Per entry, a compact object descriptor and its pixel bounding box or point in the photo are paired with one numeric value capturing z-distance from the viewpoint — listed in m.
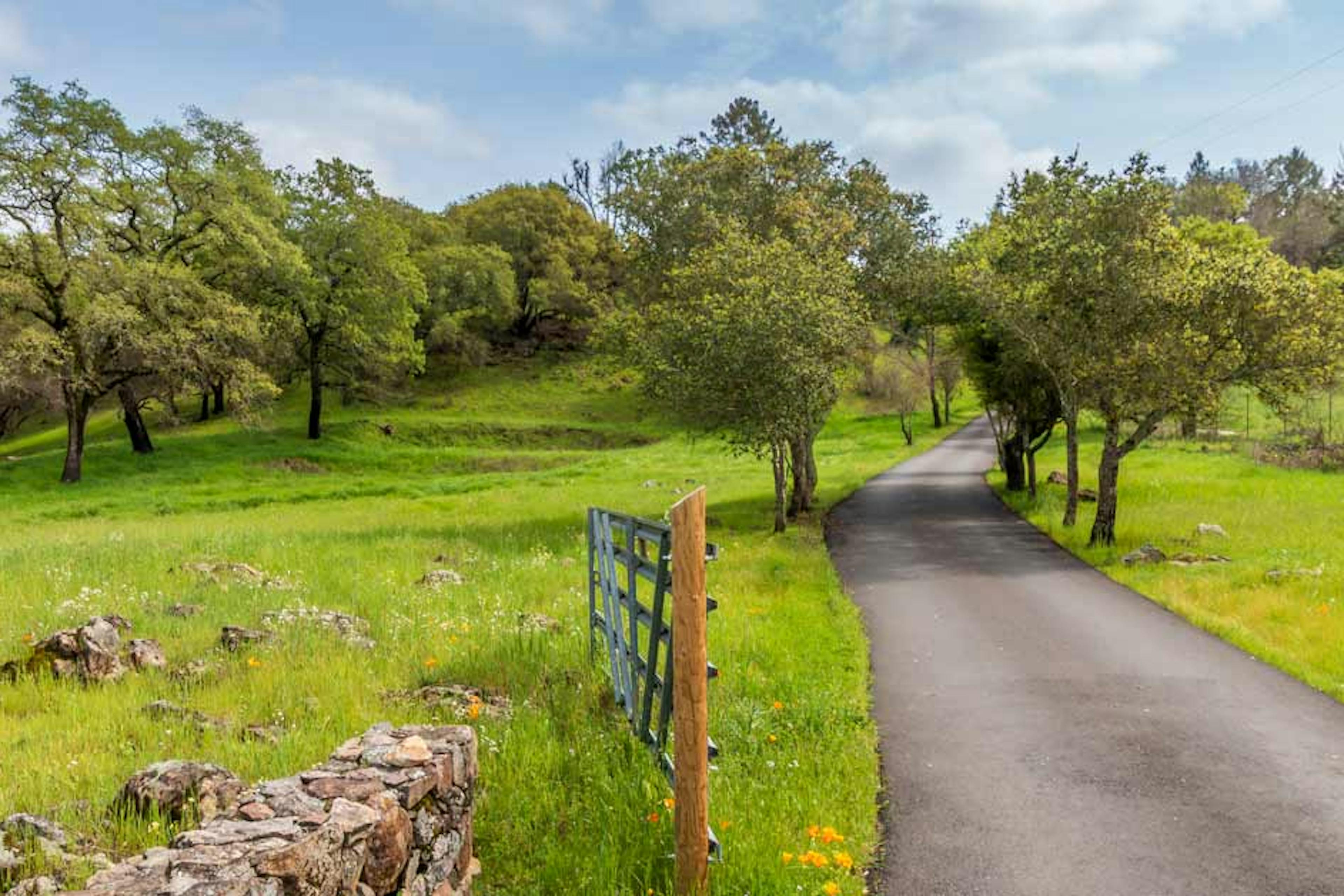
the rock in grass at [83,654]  8.32
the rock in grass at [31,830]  4.76
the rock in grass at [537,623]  10.51
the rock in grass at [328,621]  10.19
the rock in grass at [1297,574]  14.84
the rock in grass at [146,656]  8.70
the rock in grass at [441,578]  13.74
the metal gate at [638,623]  5.91
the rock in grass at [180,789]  5.24
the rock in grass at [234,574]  13.23
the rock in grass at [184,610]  11.05
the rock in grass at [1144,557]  17.33
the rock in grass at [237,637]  9.41
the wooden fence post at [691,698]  4.93
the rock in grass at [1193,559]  16.95
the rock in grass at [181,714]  7.01
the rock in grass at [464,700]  7.51
